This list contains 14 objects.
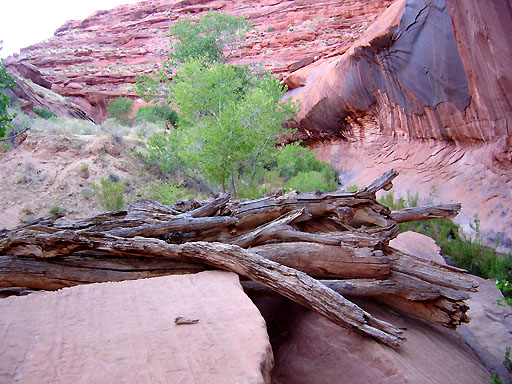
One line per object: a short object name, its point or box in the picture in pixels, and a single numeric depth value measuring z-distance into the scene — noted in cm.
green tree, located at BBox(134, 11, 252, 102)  2231
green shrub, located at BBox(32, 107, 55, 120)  1760
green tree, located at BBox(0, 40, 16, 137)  701
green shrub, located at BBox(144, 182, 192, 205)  855
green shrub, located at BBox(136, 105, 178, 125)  2188
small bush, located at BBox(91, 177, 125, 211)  838
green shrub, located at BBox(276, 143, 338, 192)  1123
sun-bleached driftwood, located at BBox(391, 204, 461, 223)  419
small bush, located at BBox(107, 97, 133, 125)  2558
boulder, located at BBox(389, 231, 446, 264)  556
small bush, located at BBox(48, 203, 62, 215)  828
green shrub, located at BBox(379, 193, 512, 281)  586
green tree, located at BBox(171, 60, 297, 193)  896
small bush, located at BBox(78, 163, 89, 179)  965
